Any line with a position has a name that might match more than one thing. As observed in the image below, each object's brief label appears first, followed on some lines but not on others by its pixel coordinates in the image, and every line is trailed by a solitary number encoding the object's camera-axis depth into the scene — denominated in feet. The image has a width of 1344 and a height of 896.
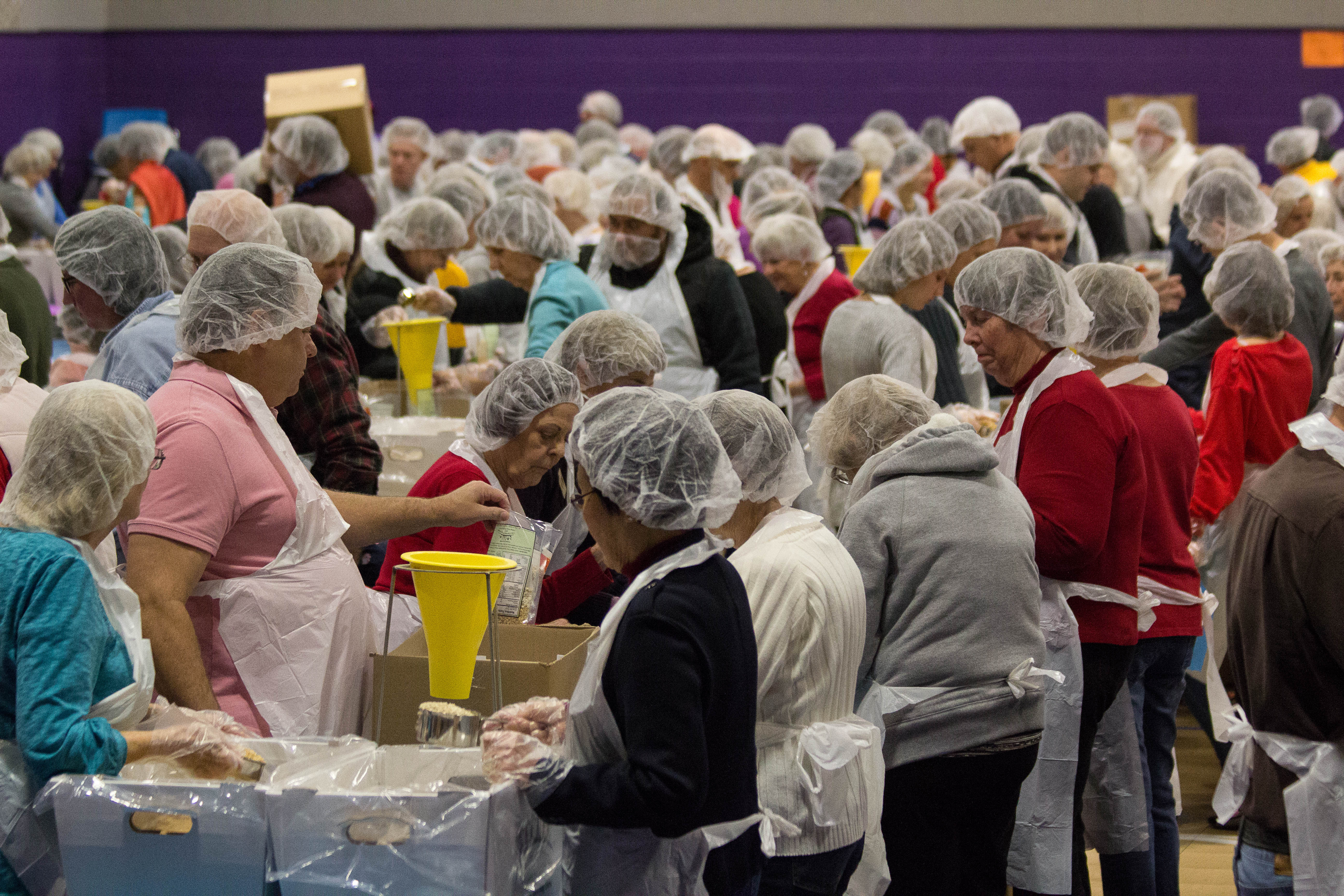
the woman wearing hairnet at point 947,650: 16.65
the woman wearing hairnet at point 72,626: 12.26
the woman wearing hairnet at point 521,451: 18.92
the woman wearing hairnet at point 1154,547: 20.75
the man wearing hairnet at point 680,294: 30.32
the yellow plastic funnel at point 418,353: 28.66
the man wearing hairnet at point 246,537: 14.79
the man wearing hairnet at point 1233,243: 31.19
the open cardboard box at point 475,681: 15.49
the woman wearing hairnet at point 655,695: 11.53
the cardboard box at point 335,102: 41.68
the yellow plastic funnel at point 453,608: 13.91
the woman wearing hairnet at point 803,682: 14.49
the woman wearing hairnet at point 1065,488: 18.56
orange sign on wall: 76.89
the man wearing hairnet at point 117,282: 20.89
